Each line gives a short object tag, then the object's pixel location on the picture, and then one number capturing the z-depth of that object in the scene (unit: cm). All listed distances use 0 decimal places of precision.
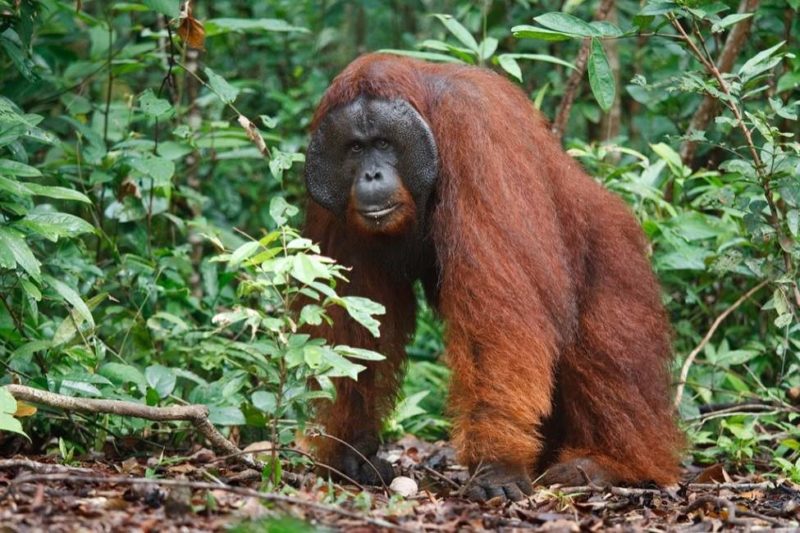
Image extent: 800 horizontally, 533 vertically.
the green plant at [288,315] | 840
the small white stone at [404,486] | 1056
